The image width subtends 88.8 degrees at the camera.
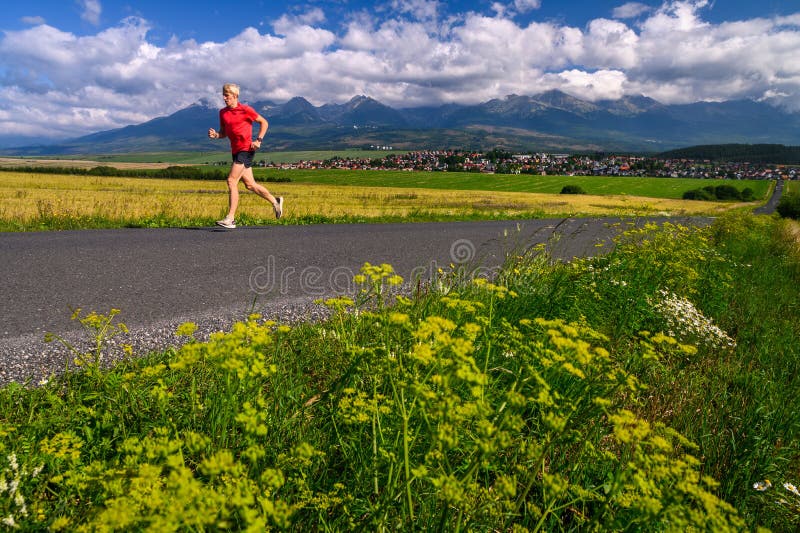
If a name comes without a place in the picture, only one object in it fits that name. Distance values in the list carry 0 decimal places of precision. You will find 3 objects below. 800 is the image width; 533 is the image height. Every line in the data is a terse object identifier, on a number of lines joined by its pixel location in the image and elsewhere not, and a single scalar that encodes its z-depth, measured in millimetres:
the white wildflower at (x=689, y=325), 3531
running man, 8070
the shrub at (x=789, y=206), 38844
